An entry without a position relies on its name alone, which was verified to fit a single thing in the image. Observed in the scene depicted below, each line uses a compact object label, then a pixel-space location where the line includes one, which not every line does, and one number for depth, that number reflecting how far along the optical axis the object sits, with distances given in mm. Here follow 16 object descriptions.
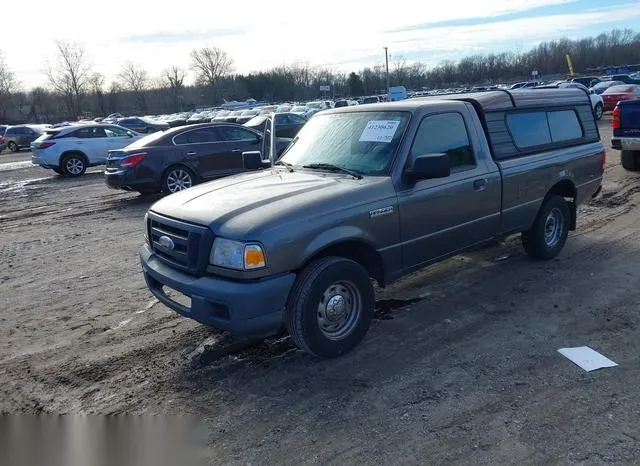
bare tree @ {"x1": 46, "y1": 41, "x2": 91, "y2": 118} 77750
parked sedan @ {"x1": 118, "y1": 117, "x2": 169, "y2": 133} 31484
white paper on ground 3930
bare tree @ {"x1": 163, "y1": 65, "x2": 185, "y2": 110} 103750
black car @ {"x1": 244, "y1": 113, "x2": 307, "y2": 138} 18272
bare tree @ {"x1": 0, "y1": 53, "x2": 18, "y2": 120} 73625
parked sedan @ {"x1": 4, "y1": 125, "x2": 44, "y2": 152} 34562
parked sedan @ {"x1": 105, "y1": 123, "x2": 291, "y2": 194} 11297
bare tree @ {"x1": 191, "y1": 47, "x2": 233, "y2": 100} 109562
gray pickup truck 3764
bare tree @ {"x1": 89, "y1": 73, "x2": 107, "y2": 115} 83312
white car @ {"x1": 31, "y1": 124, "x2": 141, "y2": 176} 17016
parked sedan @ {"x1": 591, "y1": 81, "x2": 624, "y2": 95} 34959
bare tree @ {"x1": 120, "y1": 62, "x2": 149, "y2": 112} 98625
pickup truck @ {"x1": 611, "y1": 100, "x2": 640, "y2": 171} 10820
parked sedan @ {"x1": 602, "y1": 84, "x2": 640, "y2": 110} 26953
